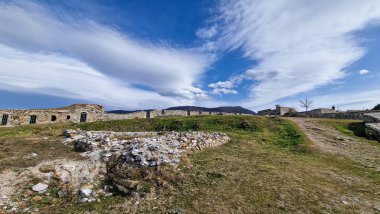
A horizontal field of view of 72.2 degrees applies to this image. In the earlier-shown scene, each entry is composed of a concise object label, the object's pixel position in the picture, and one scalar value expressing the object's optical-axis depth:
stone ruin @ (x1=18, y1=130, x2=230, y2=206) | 12.05
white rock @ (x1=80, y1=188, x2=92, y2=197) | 11.57
